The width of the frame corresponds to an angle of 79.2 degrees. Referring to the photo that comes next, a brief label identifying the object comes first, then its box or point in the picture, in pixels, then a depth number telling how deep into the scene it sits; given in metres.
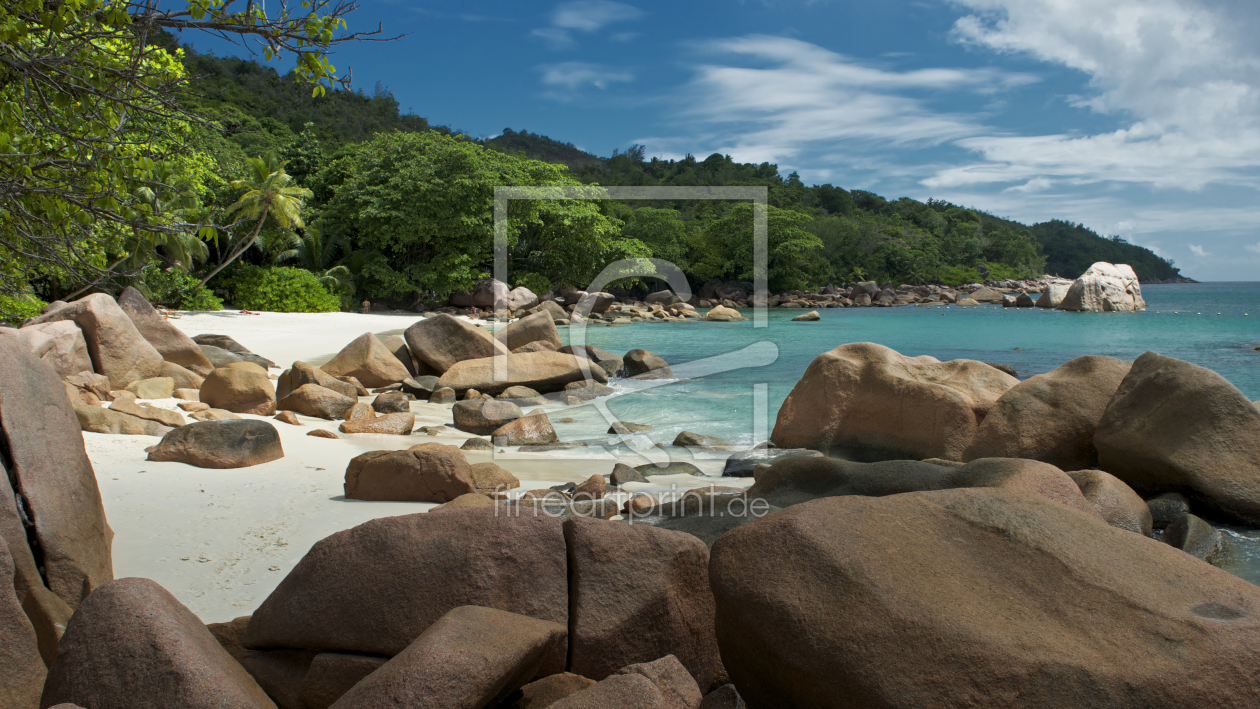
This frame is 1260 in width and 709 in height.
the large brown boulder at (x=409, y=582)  2.77
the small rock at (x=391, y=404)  10.40
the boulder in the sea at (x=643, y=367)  16.44
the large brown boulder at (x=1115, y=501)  5.19
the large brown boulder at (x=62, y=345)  8.55
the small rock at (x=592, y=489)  6.06
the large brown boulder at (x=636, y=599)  2.84
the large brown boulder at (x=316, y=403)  9.16
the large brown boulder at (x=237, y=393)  8.97
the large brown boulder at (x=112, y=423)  6.44
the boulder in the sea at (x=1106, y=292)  49.03
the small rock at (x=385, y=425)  8.56
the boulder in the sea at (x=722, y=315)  38.34
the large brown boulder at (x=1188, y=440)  5.91
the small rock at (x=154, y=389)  8.99
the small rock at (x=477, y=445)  8.32
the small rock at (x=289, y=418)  8.47
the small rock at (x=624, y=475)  6.68
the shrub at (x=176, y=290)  22.88
